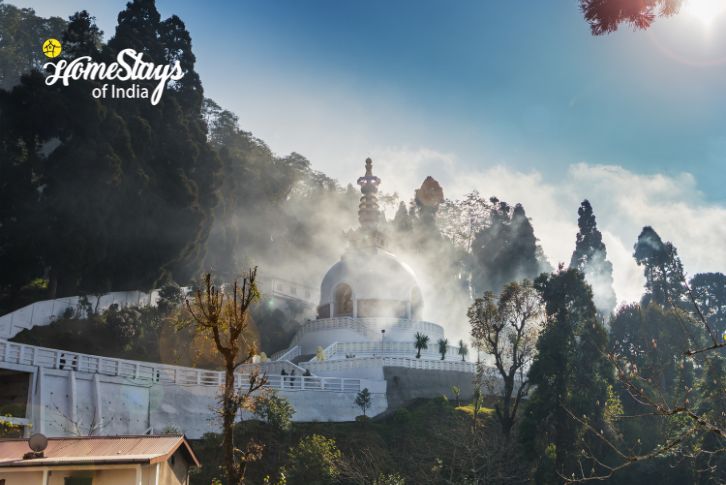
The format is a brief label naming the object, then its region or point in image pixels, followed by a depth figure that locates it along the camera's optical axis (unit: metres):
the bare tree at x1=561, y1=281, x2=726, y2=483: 32.22
